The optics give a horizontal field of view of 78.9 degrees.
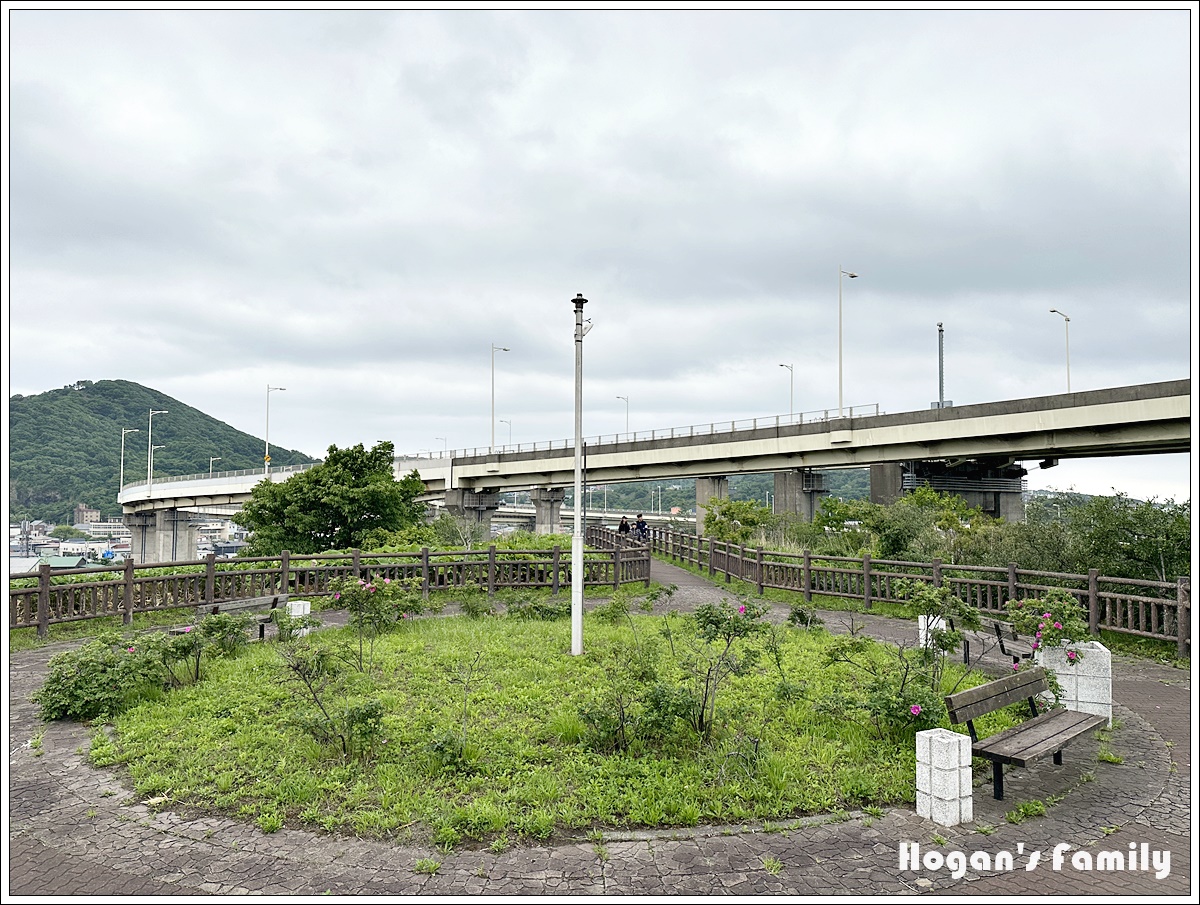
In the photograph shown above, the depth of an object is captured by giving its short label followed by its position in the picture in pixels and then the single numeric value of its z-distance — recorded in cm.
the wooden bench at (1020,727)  577
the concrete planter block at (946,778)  536
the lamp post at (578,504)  1070
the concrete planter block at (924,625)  992
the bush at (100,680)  799
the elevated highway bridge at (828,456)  2868
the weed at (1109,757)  676
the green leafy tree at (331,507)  2561
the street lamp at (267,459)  5623
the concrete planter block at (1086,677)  786
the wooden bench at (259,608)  1211
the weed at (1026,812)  548
